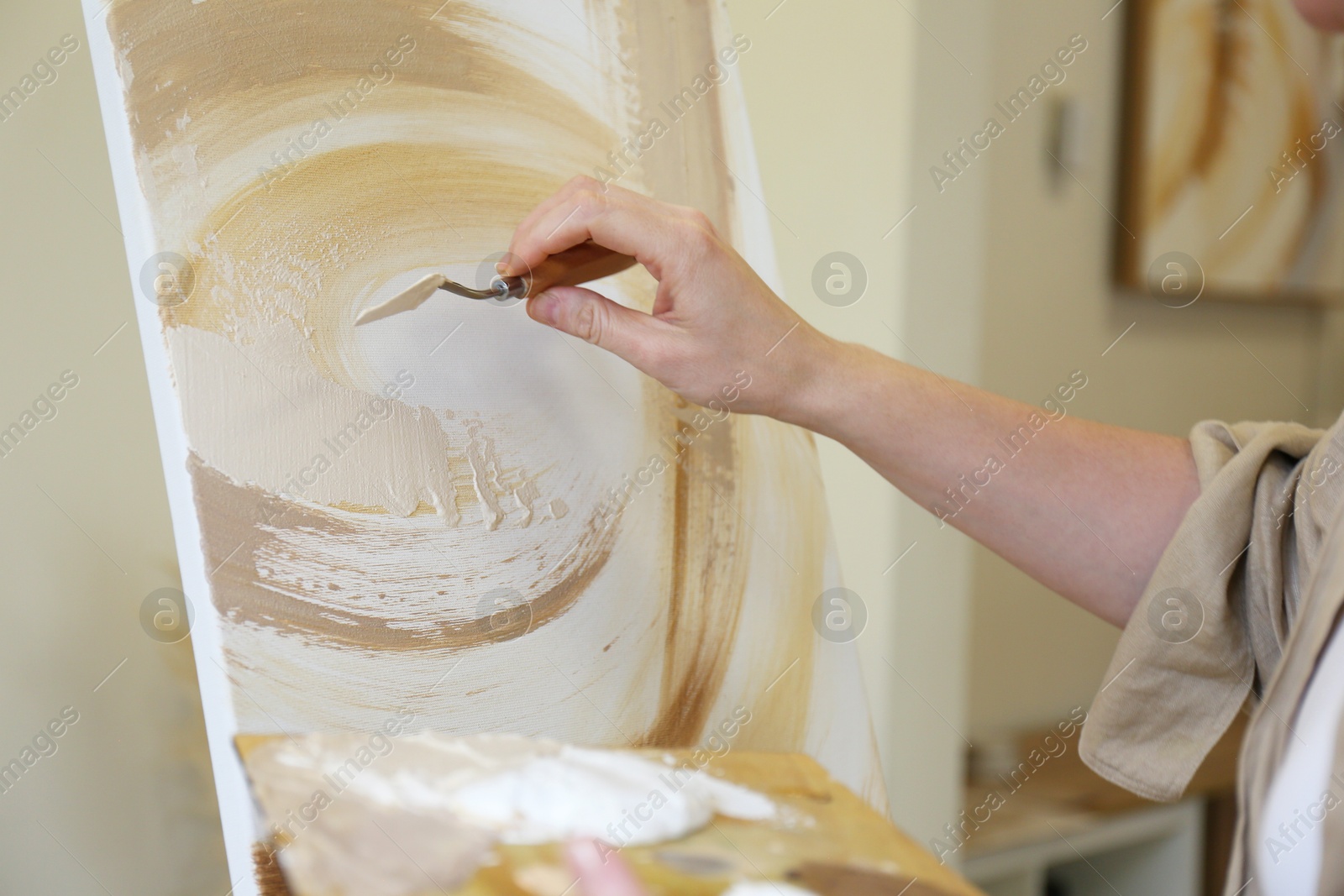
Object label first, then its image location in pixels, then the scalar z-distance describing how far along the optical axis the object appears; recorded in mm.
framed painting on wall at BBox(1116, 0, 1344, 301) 1727
